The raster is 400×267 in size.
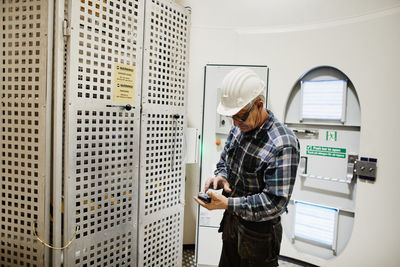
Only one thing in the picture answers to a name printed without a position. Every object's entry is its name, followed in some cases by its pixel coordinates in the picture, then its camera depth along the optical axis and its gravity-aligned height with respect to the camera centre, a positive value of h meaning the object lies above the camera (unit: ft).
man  4.36 -0.99
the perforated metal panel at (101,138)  4.79 -0.51
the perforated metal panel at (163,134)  6.02 -0.44
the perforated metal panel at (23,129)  4.59 -0.35
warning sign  5.38 +0.69
